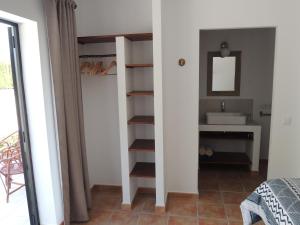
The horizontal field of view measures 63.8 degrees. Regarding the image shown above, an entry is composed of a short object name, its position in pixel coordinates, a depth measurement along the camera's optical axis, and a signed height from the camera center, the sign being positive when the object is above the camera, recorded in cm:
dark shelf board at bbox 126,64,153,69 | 251 +12
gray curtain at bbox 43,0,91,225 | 212 -24
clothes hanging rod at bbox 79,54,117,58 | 284 +25
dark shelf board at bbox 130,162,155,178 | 275 -110
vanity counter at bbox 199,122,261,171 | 357 -82
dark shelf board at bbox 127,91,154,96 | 258 -18
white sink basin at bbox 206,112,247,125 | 361 -66
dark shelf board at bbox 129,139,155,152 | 268 -79
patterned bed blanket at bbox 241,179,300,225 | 154 -89
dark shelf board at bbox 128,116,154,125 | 264 -49
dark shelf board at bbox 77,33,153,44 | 255 +43
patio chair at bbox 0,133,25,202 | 232 -83
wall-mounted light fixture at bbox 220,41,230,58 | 380 +40
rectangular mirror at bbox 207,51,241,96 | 393 +2
